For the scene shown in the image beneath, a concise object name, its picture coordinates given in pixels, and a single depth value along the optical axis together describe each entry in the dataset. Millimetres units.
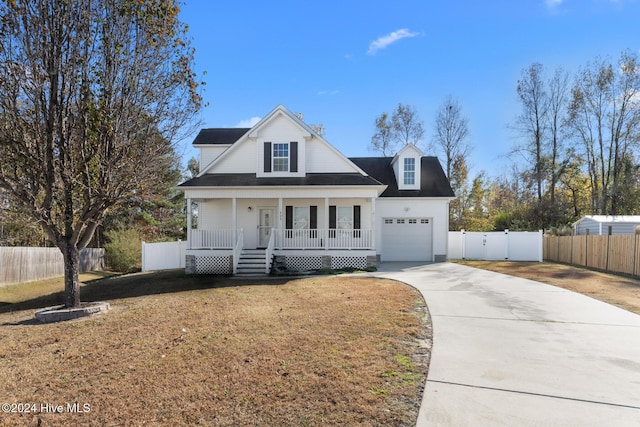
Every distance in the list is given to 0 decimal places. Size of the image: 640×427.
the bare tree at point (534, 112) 27281
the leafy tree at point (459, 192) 31000
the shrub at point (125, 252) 22266
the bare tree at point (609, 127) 25344
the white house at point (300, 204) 15438
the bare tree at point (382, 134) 32656
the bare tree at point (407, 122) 31984
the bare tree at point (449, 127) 29844
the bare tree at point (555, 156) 26984
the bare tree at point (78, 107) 7512
